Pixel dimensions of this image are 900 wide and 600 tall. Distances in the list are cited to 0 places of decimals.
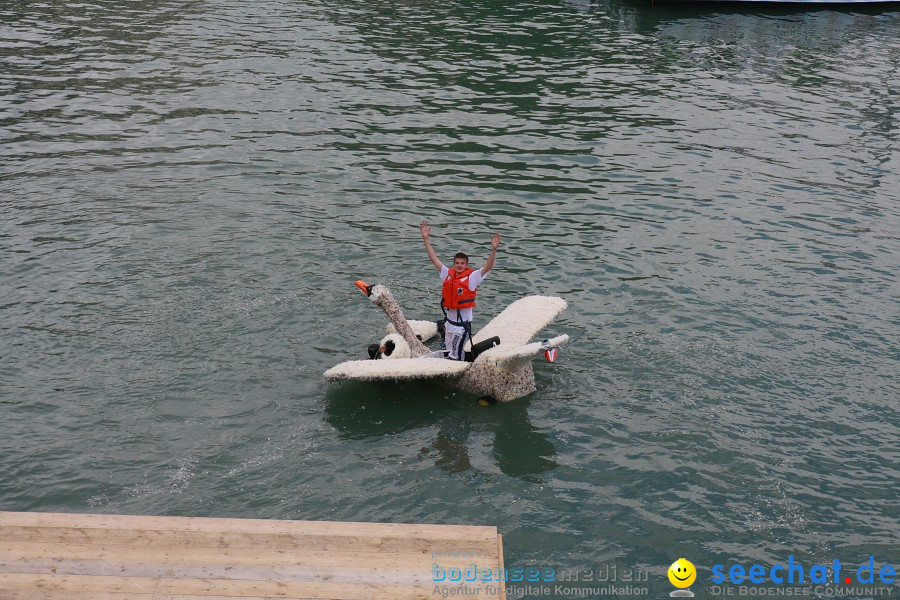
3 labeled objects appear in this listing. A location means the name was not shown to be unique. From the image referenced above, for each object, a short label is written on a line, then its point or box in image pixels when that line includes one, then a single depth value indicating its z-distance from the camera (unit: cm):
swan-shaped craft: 1433
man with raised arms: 1536
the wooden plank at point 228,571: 988
